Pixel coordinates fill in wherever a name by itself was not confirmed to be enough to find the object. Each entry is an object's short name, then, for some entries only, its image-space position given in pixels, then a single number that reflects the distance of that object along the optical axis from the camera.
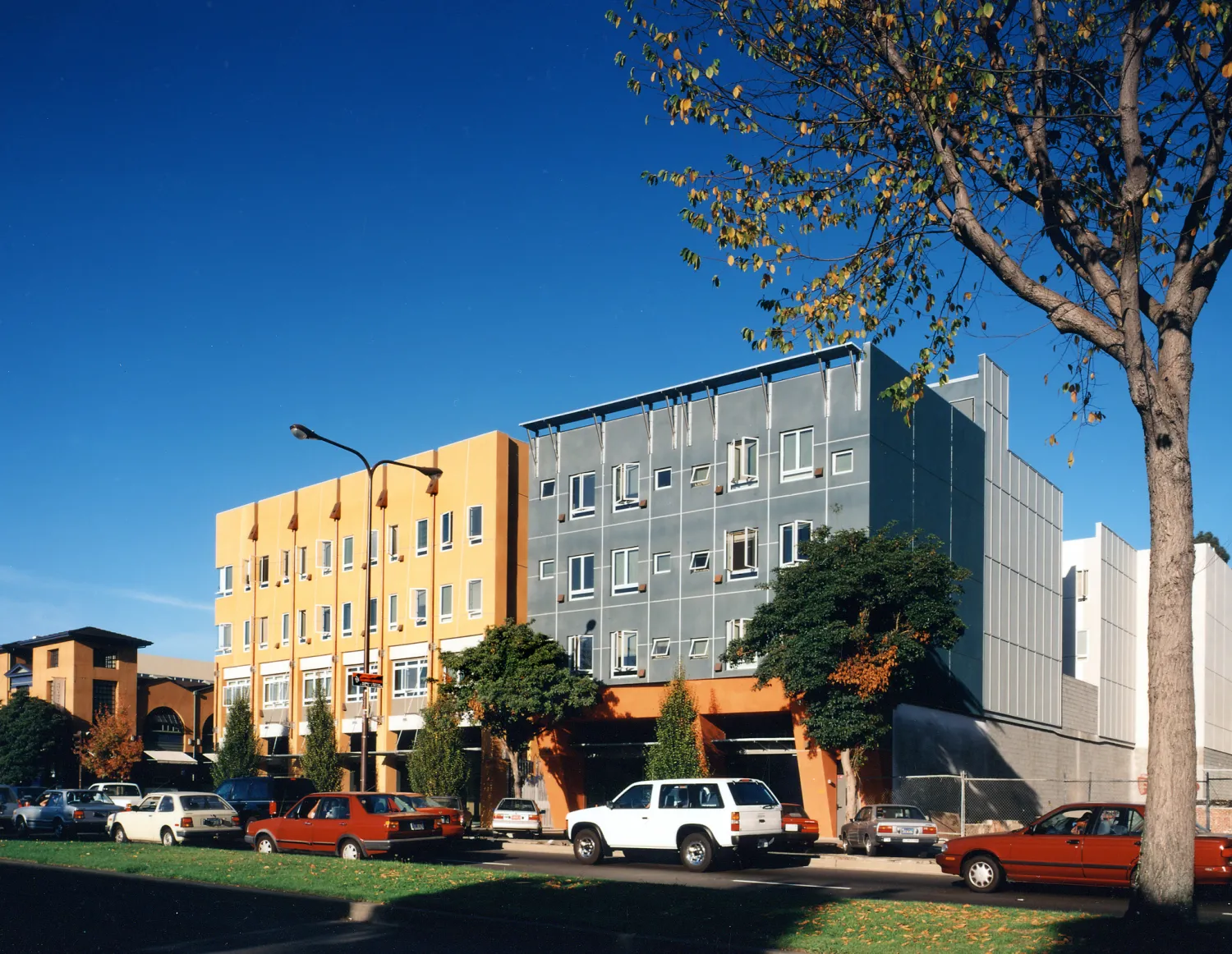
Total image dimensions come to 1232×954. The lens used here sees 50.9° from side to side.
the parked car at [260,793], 36.00
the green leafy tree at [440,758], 46.22
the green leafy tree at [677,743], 40.12
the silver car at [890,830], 31.27
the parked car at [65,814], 37.91
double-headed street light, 32.12
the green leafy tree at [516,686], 41.59
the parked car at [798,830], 27.45
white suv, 24.73
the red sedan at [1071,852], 19.69
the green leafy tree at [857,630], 34.03
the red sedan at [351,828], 25.86
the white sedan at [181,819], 31.08
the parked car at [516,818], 38.94
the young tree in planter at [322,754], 52.84
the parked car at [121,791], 45.22
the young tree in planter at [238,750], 57.50
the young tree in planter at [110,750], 68.69
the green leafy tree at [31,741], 70.88
